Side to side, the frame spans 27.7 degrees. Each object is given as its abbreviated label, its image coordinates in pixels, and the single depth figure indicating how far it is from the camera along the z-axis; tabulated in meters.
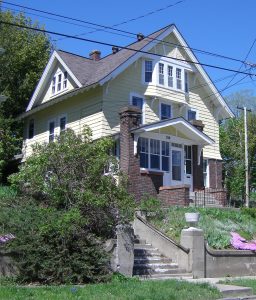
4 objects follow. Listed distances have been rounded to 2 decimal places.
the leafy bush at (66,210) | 12.59
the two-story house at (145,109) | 25.38
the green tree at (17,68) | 33.41
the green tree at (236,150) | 39.10
